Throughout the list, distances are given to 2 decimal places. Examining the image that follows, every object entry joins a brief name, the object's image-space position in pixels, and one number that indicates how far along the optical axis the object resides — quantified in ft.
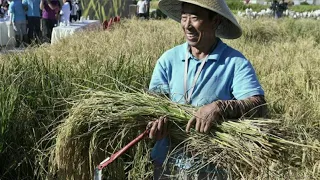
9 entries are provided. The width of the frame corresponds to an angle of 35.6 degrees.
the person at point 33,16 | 30.19
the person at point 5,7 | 42.71
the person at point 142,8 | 52.75
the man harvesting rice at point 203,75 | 5.35
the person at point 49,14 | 31.99
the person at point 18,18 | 29.71
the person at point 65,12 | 32.96
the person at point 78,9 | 45.63
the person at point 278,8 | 52.50
